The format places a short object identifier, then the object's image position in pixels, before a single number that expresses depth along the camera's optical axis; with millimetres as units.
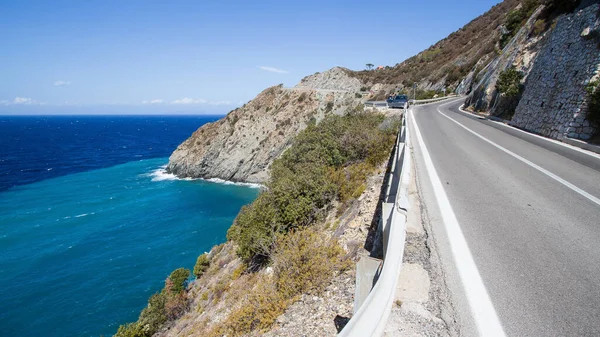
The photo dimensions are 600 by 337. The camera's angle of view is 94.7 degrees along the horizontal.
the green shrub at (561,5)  17120
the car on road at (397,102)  30905
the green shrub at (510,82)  19297
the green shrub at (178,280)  18844
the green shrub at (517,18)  31400
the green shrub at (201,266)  20219
